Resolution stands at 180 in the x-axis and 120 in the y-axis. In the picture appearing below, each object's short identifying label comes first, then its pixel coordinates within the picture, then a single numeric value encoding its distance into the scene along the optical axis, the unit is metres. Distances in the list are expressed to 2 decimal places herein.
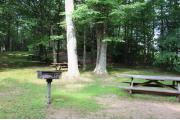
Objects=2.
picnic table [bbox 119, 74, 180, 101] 5.70
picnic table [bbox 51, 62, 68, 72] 10.43
